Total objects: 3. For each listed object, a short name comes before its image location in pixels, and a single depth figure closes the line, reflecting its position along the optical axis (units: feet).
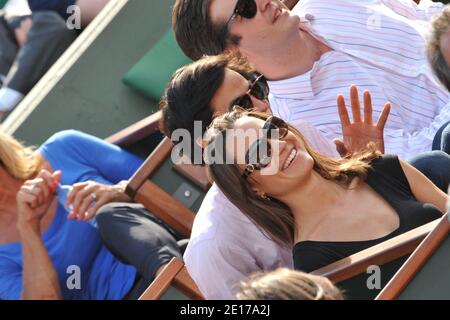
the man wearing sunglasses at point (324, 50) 17.71
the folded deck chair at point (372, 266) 13.52
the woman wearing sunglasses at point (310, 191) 14.43
